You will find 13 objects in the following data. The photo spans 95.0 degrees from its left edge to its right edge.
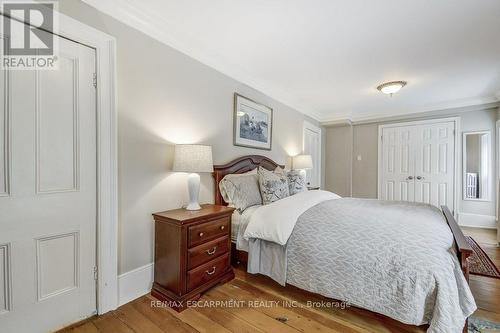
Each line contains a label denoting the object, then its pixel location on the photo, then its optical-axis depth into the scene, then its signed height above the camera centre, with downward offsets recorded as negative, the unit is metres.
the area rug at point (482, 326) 1.54 -1.11
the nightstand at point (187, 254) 1.75 -0.73
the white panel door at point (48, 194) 1.31 -0.18
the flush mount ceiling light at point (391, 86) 3.22 +1.13
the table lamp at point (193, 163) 1.97 +0.02
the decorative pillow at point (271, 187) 2.52 -0.24
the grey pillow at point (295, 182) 2.95 -0.22
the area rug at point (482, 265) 2.38 -1.12
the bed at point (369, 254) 1.34 -0.63
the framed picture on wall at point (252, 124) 2.94 +0.58
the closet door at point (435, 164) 4.37 +0.03
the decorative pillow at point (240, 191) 2.38 -0.28
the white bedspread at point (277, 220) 1.89 -0.47
